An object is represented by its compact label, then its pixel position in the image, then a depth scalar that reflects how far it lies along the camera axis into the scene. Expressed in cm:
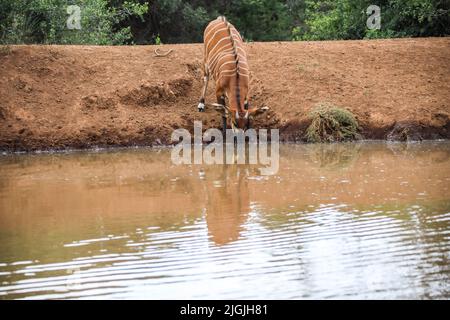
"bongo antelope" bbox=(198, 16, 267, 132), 1503
